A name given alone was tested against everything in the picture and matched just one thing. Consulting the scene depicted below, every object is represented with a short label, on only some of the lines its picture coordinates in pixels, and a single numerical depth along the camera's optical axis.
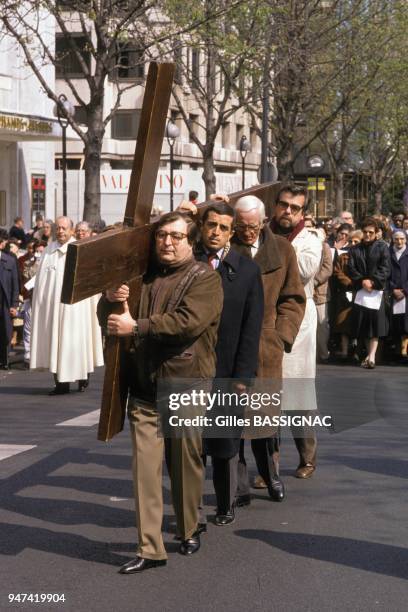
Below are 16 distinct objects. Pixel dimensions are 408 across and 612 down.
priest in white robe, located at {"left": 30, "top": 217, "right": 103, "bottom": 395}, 14.70
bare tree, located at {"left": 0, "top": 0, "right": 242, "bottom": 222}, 26.12
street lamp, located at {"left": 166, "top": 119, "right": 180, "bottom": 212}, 38.56
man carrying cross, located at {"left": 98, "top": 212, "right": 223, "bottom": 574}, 6.74
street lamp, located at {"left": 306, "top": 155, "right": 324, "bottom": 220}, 35.22
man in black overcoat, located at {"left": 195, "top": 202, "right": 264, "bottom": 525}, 7.43
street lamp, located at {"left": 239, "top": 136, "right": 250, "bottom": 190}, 46.66
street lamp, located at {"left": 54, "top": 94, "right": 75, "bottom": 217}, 28.55
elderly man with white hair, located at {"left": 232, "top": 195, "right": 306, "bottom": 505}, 8.27
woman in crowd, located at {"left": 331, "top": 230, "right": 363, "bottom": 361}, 18.92
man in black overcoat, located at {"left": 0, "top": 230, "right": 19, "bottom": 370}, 17.97
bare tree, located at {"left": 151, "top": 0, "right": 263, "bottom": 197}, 30.36
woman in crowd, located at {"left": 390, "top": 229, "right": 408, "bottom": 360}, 18.92
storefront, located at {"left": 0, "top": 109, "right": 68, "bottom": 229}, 36.91
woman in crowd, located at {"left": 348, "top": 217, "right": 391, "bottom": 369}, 18.42
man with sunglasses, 8.98
